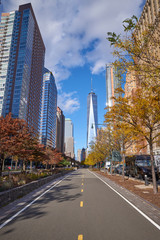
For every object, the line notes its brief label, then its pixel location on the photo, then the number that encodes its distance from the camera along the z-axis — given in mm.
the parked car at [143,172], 25483
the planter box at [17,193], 9472
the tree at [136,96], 8359
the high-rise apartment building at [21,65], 96219
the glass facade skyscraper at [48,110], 163000
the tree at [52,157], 44681
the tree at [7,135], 16453
